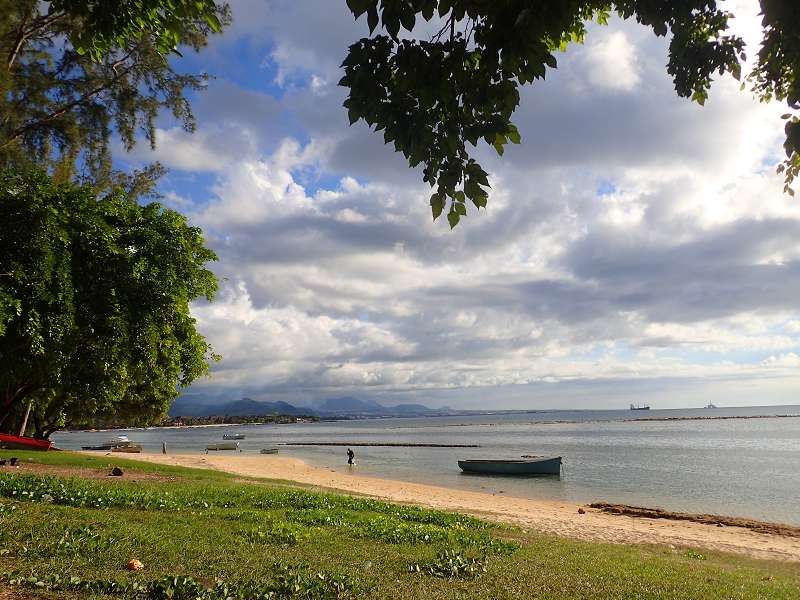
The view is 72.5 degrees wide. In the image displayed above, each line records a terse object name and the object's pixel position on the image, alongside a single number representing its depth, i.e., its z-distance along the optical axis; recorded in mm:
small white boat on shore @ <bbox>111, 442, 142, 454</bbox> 73688
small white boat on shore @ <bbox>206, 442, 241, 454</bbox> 85881
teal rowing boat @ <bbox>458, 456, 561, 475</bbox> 47281
